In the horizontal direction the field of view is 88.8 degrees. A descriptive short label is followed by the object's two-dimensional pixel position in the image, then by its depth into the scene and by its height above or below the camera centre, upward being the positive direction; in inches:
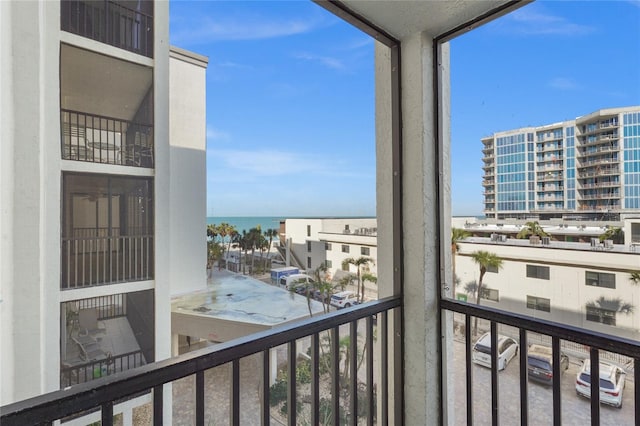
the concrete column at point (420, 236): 58.9 -4.3
